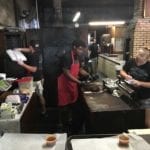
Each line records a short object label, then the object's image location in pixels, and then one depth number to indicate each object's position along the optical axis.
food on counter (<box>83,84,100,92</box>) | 2.93
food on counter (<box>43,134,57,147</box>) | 1.25
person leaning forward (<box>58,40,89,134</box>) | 2.98
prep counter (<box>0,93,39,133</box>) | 1.83
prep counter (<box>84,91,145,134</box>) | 2.24
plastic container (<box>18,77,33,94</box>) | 2.63
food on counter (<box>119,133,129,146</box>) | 1.18
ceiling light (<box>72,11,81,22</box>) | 7.97
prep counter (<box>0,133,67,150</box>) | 1.24
